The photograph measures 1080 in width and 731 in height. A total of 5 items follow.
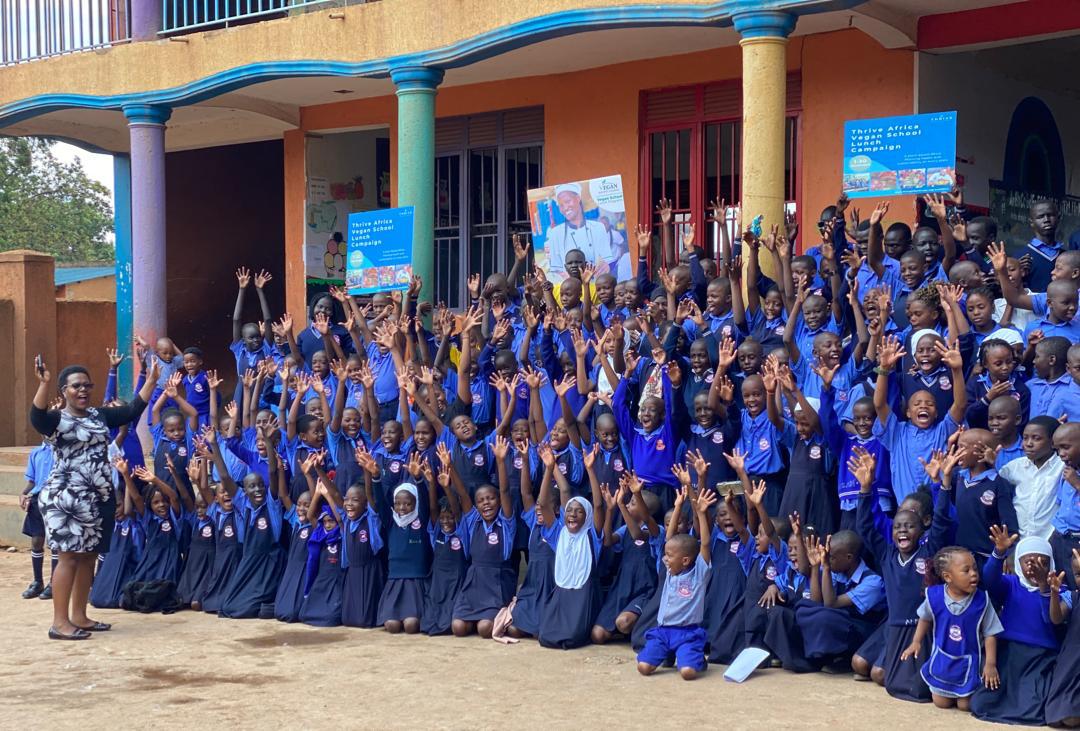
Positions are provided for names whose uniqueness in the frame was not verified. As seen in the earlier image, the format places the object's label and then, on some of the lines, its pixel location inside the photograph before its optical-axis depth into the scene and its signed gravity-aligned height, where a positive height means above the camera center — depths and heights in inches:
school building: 382.0 +76.3
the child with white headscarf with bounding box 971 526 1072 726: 233.8 -53.7
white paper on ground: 263.1 -64.4
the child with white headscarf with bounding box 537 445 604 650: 299.1 -51.9
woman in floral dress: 305.6 -36.4
